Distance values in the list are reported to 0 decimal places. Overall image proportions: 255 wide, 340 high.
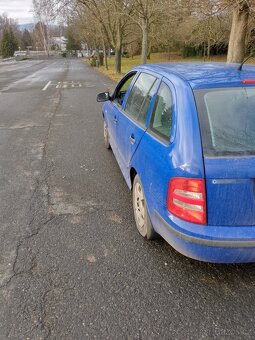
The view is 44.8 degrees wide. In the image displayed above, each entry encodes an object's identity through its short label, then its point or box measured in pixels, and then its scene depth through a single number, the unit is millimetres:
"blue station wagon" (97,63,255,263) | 2127
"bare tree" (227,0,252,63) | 8336
